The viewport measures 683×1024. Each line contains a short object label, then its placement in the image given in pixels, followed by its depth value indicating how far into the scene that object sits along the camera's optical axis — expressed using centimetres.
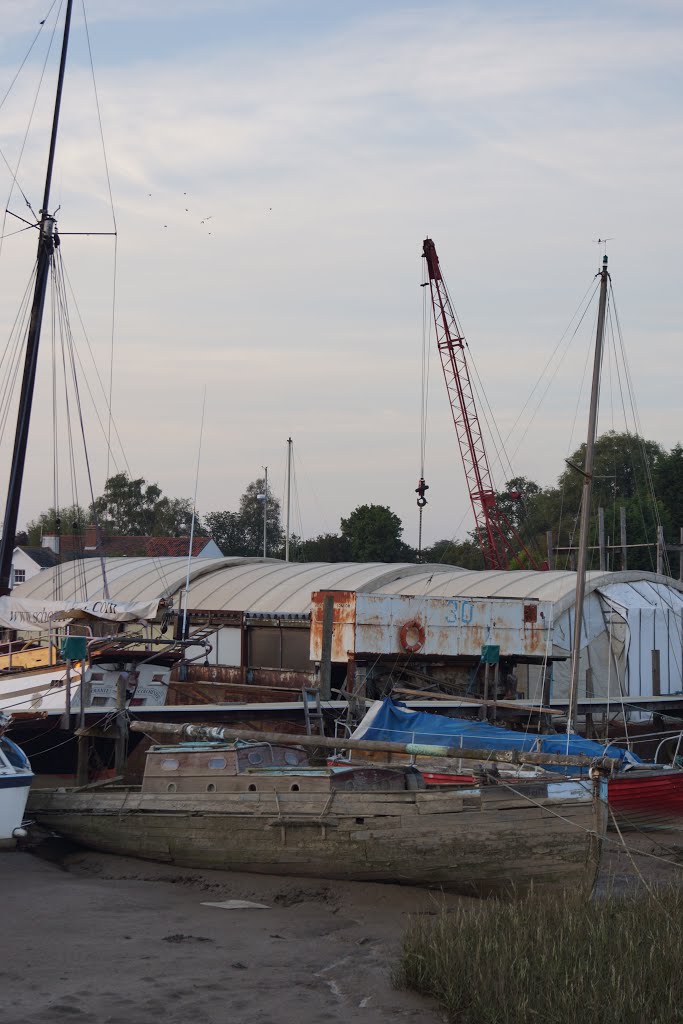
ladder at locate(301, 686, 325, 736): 2643
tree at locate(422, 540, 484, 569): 9594
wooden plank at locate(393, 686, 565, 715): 2739
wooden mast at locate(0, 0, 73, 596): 2970
